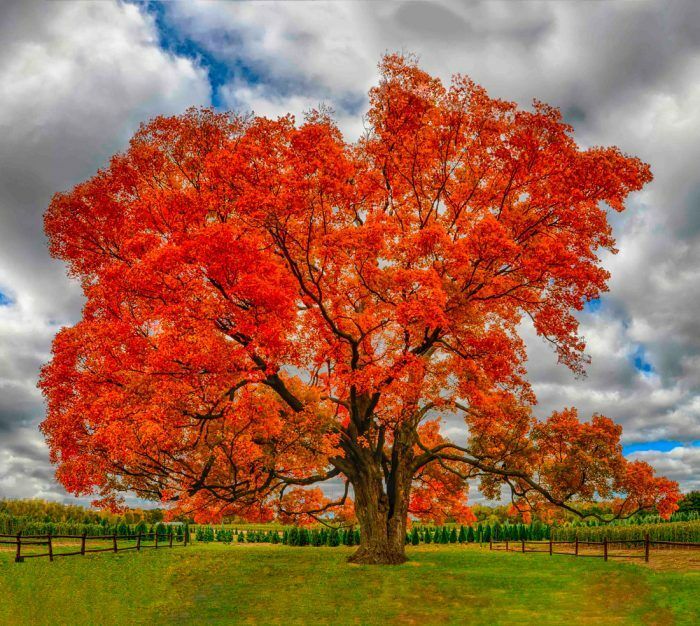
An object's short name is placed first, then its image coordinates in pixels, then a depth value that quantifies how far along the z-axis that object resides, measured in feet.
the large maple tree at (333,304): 57.26
